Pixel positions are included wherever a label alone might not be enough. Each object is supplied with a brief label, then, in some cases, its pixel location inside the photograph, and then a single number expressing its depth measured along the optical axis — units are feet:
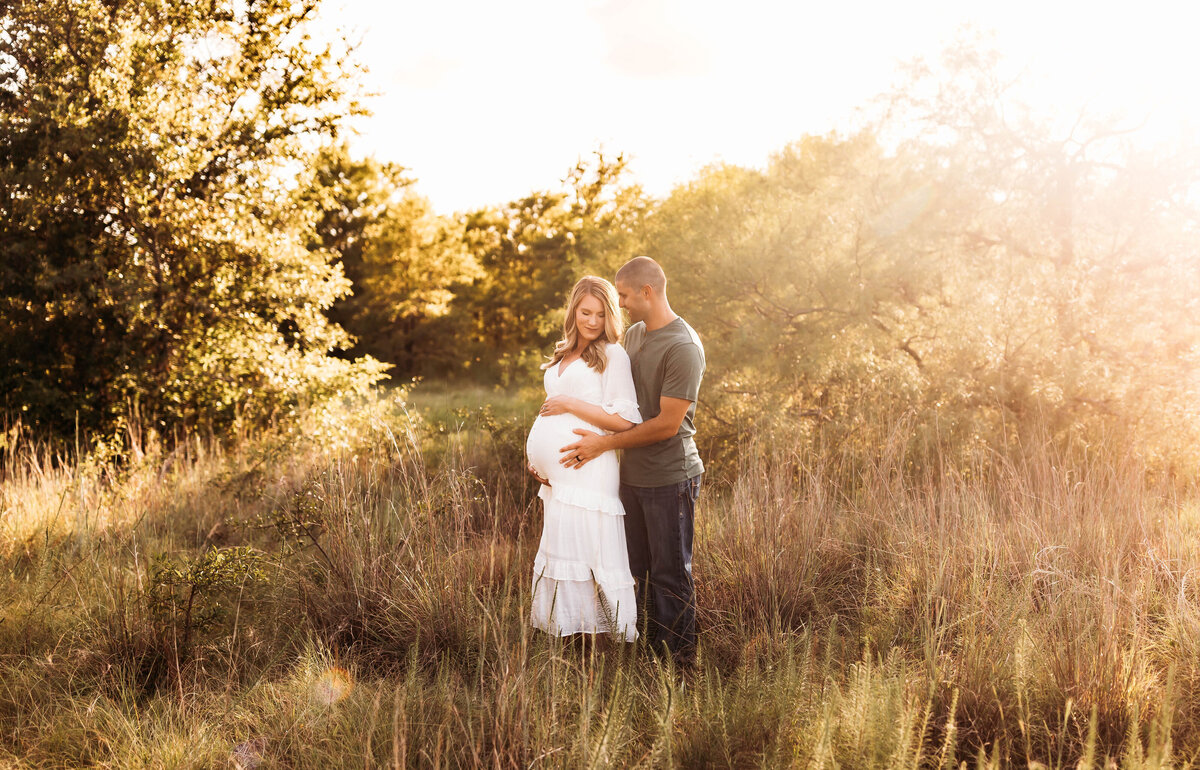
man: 12.41
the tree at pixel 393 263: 99.14
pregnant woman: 12.26
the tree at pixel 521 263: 96.63
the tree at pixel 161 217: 31.12
